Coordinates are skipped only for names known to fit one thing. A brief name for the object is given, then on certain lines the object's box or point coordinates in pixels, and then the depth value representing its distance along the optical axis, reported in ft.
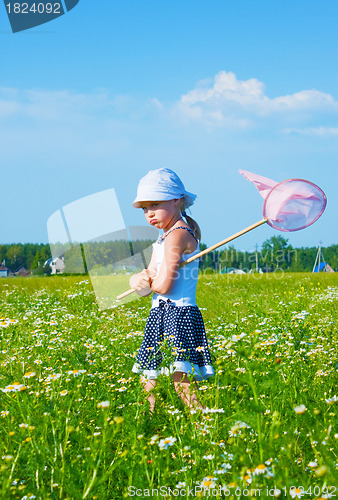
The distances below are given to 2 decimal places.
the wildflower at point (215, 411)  9.93
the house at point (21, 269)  256.83
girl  13.19
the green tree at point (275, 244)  164.00
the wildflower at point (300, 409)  7.08
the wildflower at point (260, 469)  7.34
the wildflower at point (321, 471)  6.10
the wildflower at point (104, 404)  7.96
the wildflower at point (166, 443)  8.63
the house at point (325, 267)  239.09
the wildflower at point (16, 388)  9.72
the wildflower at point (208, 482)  8.10
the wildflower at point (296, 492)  7.59
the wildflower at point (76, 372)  11.41
